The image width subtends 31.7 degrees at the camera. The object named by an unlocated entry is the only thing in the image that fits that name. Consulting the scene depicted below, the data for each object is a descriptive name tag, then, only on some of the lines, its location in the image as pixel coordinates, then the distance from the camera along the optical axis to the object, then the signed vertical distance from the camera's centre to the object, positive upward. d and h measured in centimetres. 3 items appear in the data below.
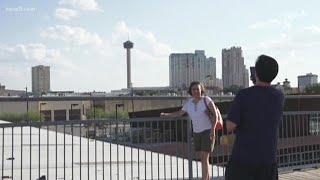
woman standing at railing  862 -52
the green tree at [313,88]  8725 +13
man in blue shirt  479 -33
